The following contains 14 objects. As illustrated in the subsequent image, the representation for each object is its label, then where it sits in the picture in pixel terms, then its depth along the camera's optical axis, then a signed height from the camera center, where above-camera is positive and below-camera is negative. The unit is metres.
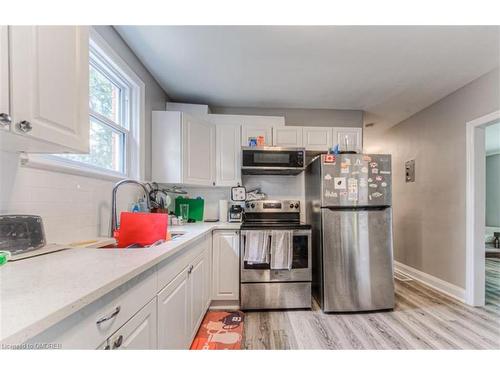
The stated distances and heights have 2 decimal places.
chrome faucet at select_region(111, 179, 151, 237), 1.49 -0.17
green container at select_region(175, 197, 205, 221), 2.64 -0.23
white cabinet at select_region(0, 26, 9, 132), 0.67 +0.36
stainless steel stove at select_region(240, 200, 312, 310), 2.10 -0.92
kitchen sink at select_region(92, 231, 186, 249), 1.65 -0.37
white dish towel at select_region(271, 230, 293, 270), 2.08 -0.62
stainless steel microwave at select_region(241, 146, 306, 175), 2.38 +0.35
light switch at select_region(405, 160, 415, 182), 3.16 +0.28
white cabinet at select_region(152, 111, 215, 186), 2.24 +0.44
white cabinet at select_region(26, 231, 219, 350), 0.56 -0.49
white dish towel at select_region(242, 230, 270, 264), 2.09 -0.59
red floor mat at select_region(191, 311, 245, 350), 1.58 -1.22
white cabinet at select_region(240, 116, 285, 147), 2.56 +0.74
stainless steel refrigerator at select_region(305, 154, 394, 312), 2.08 -0.47
